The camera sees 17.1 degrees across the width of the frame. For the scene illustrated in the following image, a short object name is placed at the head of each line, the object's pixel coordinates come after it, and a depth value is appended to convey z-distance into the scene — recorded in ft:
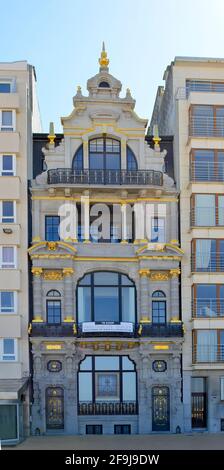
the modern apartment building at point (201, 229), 139.54
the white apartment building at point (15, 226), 135.54
